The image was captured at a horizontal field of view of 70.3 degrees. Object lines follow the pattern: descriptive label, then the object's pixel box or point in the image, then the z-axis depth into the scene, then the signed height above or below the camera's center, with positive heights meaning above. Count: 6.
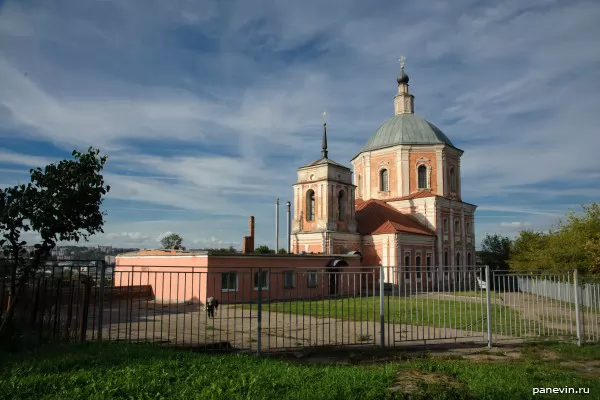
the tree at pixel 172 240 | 64.19 +1.98
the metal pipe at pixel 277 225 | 48.09 +3.20
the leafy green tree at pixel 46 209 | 7.65 +0.78
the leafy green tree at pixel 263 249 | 40.45 +0.42
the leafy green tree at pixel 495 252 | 53.03 +0.31
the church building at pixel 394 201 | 32.97 +4.56
